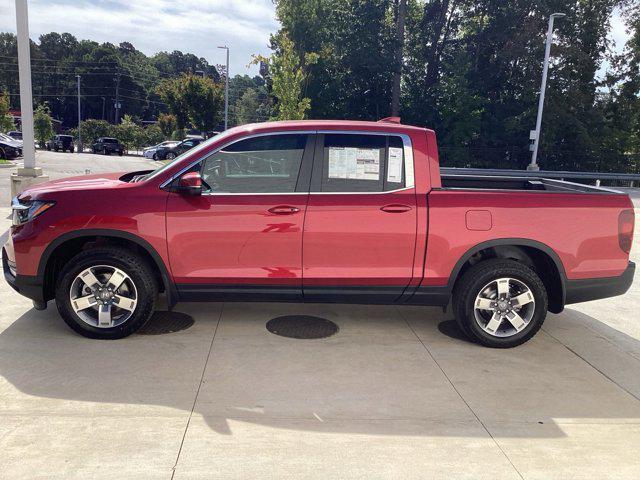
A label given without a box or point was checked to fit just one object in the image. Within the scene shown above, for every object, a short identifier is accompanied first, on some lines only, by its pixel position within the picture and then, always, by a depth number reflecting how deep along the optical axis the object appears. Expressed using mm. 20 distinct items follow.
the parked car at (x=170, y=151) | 34916
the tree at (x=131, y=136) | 53531
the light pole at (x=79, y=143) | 54338
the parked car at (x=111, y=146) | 46375
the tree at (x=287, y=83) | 24781
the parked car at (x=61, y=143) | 48750
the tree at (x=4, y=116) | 32531
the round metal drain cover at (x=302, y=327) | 5008
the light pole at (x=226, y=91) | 33469
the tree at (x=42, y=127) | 50156
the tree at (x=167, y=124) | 50875
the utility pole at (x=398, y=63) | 33062
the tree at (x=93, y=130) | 58531
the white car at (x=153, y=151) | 36938
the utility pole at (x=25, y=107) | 8992
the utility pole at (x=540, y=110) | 24281
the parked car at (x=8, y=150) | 26323
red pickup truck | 4559
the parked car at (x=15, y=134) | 52078
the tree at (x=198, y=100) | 39875
